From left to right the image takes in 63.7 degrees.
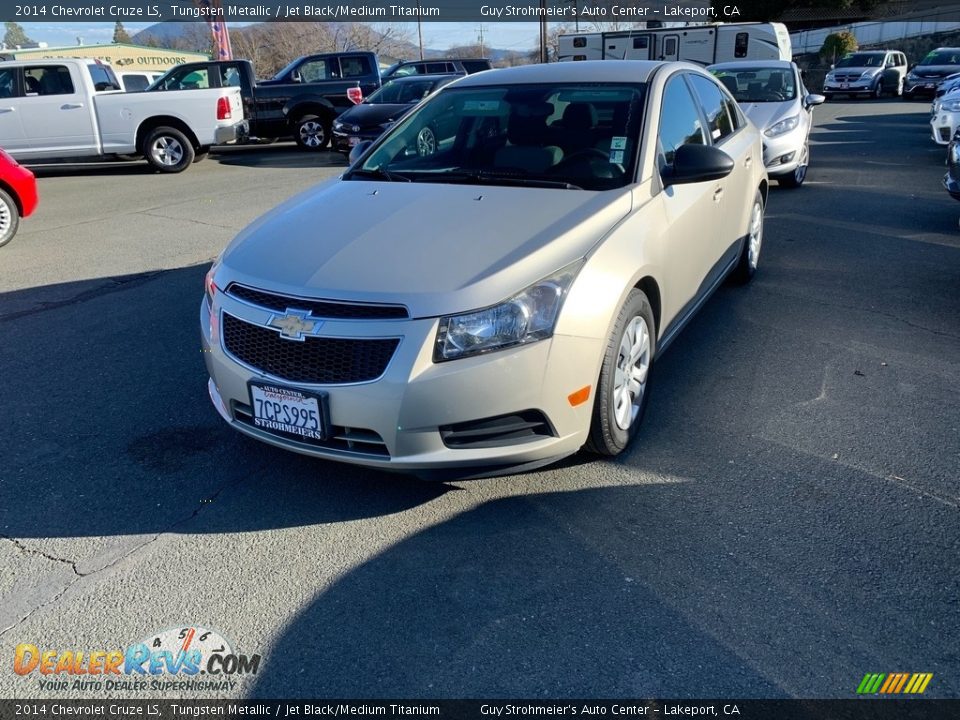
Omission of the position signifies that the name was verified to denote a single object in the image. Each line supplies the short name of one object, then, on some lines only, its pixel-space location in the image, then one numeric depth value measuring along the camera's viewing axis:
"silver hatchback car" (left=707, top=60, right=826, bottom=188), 9.78
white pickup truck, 12.48
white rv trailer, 19.80
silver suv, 27.98
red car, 7.88
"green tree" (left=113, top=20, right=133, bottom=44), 107.85
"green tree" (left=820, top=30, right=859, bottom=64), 39.28
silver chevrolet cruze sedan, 2.88
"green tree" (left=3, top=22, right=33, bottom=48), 103.62
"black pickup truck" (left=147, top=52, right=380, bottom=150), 15.10
